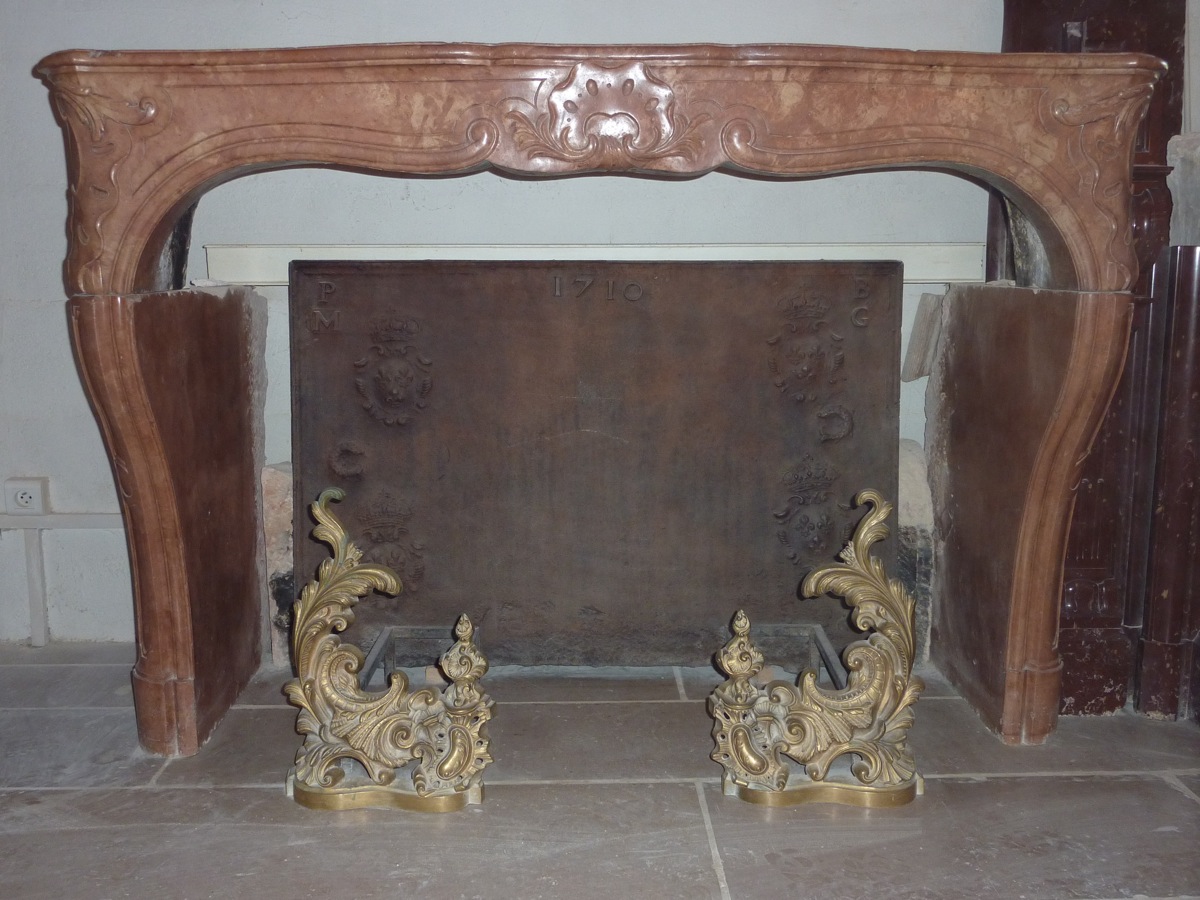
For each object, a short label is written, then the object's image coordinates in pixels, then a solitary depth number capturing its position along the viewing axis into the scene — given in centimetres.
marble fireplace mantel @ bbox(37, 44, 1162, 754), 155
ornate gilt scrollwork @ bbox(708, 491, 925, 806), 168
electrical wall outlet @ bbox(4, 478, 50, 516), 220
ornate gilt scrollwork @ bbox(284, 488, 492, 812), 167
